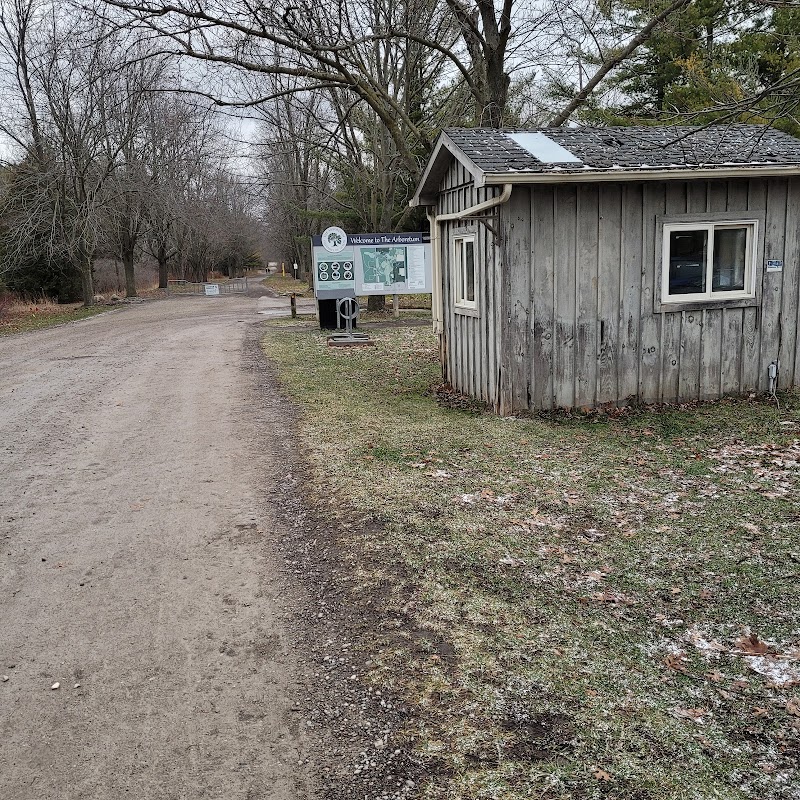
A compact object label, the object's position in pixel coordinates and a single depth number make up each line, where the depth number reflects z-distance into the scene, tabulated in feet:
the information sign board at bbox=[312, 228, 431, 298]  66.64
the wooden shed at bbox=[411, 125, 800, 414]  28.94
